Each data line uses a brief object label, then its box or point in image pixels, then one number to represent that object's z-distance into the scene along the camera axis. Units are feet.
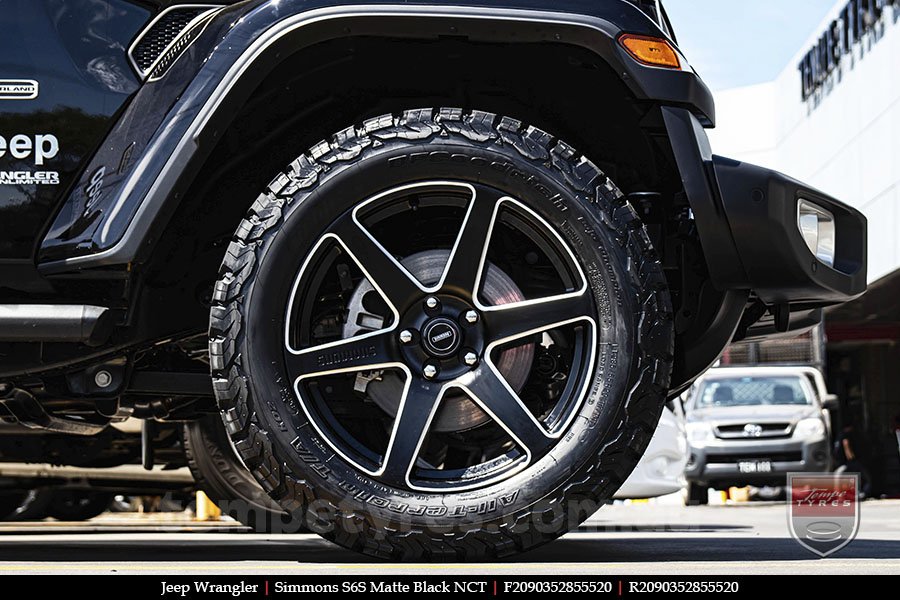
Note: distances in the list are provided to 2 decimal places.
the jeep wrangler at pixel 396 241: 9.05
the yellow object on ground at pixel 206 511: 40.26
